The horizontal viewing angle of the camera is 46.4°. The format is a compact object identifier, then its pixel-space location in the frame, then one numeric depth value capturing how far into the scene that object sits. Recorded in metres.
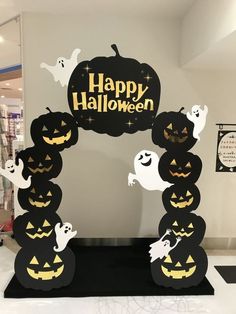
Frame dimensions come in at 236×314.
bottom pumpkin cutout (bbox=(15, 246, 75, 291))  1.95
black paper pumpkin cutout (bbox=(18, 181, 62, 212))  1.91
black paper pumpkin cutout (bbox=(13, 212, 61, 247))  1.92
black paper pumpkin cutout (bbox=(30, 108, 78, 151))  1.87
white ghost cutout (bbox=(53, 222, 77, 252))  1.95
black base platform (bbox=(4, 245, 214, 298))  1.97
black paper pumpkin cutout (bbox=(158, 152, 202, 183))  1.93
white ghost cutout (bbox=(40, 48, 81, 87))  1.82
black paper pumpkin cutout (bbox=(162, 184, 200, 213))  1.96
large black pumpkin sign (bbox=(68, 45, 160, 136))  1.86
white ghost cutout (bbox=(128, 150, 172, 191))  1.88
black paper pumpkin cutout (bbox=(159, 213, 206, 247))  1.99
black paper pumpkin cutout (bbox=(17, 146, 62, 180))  1.87
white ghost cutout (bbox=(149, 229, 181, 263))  1.97
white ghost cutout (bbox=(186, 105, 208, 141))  1.89
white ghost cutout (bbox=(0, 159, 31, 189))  1.84
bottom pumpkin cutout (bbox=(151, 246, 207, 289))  2.00
